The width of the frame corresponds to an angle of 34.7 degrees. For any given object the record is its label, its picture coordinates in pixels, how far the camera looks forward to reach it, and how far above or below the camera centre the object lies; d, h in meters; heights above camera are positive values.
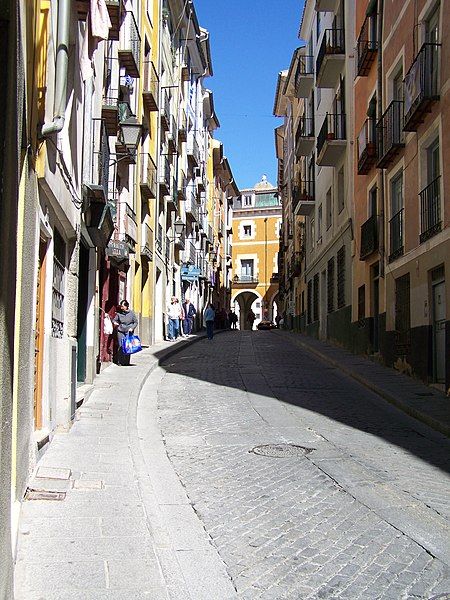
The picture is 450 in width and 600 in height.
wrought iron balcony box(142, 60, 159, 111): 22.10 +7.70
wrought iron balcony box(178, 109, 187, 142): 32.35 +9.24
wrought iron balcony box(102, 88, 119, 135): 14.29 +4.32
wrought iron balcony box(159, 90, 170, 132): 26.22 +8.08
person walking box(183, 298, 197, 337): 32.16 +0.54
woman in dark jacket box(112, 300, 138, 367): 15.55 +0.15
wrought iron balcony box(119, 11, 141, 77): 18.05 +7.44
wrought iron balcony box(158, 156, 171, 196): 25.91 +5.70
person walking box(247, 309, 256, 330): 69.19 +1.01
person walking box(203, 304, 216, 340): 28.12 +0.34
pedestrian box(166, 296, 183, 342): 27.27 +0.48
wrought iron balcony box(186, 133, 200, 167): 36.31 +9.27
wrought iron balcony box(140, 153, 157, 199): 21.85 +4.80
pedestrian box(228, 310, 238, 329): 52.15 +0.76
